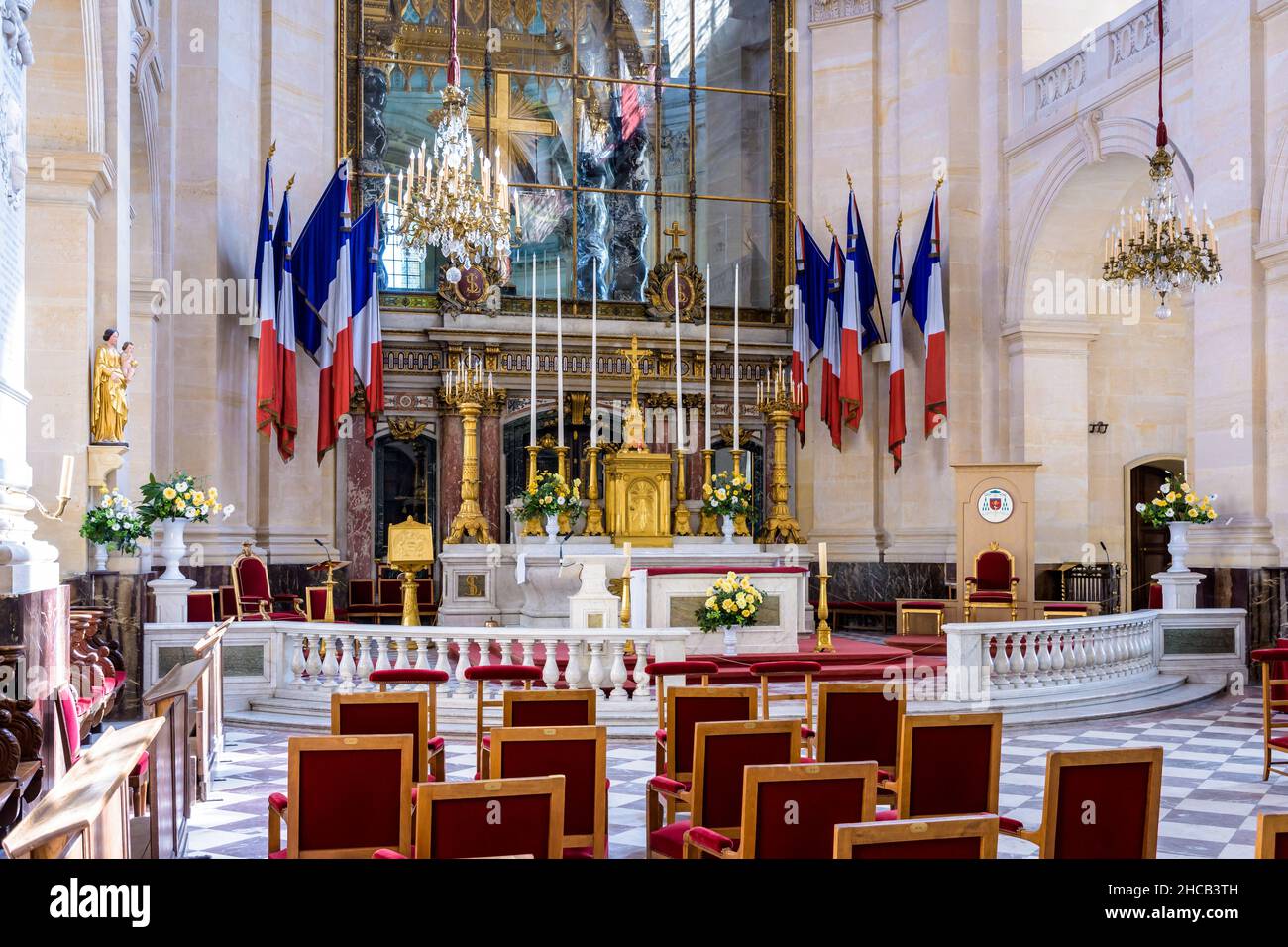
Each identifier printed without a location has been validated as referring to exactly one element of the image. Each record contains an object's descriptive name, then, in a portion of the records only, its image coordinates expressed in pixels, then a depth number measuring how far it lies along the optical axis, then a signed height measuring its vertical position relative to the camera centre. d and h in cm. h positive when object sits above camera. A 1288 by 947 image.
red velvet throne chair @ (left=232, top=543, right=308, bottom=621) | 1317 -89
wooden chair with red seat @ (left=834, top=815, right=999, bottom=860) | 284 -81
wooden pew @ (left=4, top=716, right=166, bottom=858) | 242 -69
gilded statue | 953 +90
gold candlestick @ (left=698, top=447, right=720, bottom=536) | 1470 -26
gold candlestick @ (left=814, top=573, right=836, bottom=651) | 1160 -126
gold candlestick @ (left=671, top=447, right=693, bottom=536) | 1462 -21
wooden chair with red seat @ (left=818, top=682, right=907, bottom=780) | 566 -105
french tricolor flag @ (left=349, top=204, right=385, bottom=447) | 1555 +253
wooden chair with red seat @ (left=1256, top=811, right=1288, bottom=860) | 281 -79
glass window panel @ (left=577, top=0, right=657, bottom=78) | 1897 +749
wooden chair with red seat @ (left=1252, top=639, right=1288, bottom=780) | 711 -131
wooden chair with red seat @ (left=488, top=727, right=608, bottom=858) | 434 -94
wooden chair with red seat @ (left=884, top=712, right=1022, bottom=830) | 455 -101
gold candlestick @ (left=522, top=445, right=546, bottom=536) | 1399 -25
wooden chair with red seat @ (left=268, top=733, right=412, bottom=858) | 411 -101
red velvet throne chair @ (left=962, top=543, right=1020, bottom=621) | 1407 -92
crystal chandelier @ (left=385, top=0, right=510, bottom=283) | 1136 +303
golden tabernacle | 1409 +18
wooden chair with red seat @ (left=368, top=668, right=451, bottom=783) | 729 -110
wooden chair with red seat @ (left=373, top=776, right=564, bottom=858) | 334 -89
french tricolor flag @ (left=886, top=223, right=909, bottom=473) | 1672 +196
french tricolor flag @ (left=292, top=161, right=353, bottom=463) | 1542 +277
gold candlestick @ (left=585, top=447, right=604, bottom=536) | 1434 -2
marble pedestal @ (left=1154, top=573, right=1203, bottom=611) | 1225 -89
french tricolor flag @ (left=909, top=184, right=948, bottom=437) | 1623 +260
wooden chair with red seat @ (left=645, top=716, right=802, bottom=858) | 450 -98
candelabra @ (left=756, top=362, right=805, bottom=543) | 1517 +20
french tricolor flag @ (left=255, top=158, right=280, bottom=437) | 1455 +221
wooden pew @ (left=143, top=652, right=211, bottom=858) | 445 -106
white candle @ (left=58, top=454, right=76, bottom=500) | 786 +19
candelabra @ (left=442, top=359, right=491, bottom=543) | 1376 +33
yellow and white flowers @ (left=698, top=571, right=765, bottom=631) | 1051 -87
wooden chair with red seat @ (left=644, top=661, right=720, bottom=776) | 767 -108
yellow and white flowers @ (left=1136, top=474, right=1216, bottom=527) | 1201 -6
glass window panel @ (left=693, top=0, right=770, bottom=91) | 1942 +756
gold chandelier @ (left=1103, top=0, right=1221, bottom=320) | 1153 +245
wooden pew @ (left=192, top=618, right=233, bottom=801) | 668 -127
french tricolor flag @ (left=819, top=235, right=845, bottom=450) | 1730 +224
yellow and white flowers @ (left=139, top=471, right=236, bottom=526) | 962 +6
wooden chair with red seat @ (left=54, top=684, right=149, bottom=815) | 567 -104
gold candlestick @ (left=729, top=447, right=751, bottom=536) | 1470 -26
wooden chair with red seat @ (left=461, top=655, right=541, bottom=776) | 780 -111
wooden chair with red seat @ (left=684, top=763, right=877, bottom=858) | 354 -92
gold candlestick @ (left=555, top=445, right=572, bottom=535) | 1394 -20
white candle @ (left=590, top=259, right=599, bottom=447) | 1390 +265
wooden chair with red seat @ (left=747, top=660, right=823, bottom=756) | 768 -109
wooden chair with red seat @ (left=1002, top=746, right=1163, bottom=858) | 374 -96
